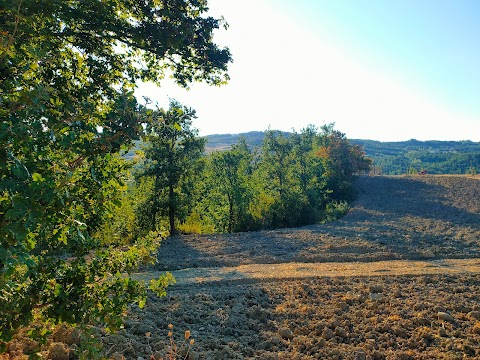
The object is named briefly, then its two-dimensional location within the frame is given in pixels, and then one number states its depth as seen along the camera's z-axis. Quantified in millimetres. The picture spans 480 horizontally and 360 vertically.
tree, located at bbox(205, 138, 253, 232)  19312
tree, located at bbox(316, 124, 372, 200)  28047
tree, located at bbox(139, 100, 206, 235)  15562
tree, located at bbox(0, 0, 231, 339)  1905
